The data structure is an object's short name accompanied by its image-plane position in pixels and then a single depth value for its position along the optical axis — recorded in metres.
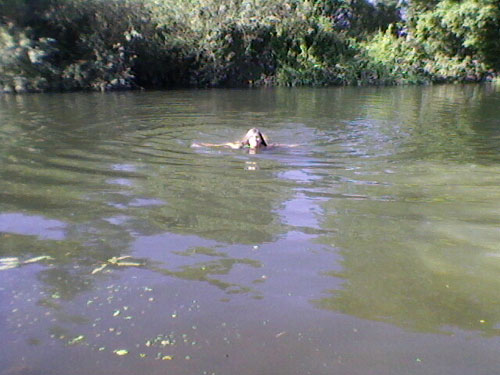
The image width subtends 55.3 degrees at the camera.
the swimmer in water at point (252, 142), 9.17
